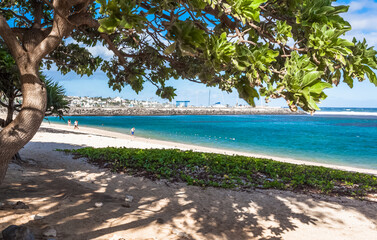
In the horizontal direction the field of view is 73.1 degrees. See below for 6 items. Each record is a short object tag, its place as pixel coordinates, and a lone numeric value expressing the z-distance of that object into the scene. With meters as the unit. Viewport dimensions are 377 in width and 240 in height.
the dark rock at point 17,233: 2.74
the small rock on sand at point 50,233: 3.16
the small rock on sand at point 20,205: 3.94
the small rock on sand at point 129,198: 5.14
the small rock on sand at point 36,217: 3.65
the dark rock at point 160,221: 4.11
